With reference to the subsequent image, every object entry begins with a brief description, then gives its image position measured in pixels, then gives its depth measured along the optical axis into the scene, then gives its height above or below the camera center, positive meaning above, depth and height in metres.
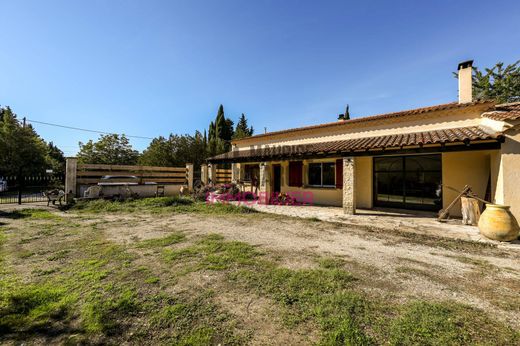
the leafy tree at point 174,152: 23.39 +2.90
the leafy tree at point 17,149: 19.23 +2.70
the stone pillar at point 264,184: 12.43 -0.39
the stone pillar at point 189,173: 17.05 +0.36
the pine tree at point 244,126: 51.32 +12.66
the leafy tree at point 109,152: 25.52 +3.26
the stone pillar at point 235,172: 16.34 +0.41
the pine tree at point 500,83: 19.22 +8.72
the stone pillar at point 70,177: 11.55 +0.05
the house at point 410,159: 6.65 +0.81
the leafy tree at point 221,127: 43.09 +10.43
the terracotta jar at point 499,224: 5.43 -1.22
